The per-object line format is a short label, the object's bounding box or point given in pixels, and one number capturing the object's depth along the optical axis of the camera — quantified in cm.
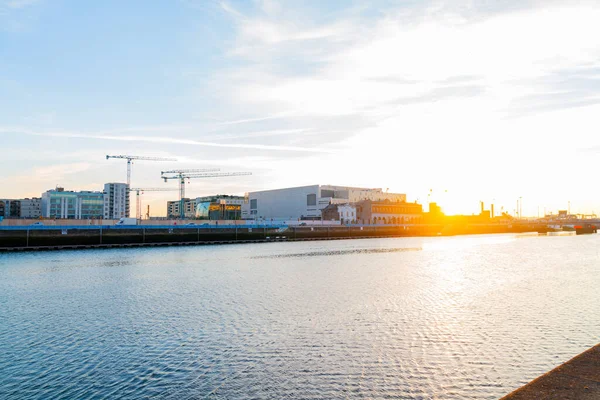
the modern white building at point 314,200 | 18975
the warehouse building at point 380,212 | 18475
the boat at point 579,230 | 19562
